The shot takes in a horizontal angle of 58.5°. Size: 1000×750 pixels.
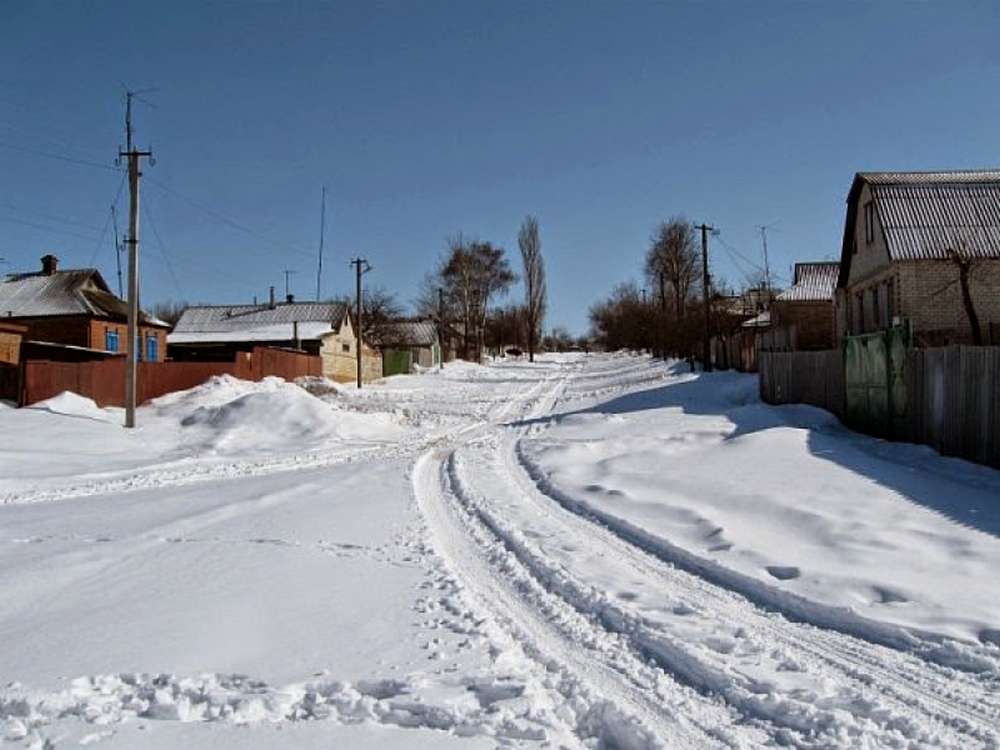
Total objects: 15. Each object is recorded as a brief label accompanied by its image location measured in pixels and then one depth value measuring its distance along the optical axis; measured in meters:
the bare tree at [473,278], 80.81
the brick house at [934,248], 23.98
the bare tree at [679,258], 67.69
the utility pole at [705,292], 39.16
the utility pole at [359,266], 45.95
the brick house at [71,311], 41.12
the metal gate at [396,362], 60.47
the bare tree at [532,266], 82.00
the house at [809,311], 43.22
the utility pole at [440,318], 79.25
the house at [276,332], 54.09
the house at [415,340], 72.88
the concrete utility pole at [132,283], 21.44
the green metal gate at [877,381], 14.84
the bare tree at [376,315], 70.00
